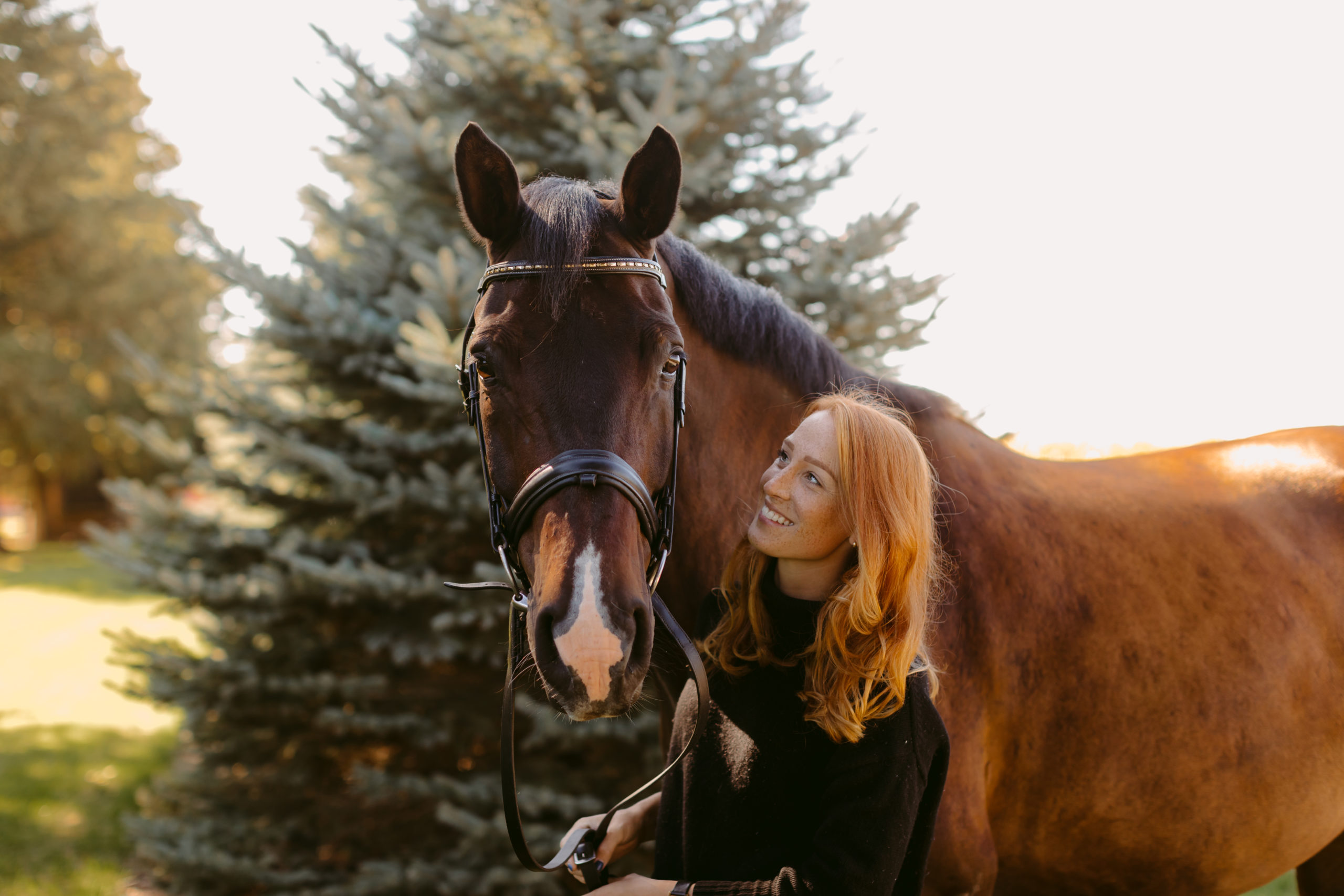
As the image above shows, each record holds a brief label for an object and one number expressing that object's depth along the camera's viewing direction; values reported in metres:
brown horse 1.67
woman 1.27
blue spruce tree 3.67
